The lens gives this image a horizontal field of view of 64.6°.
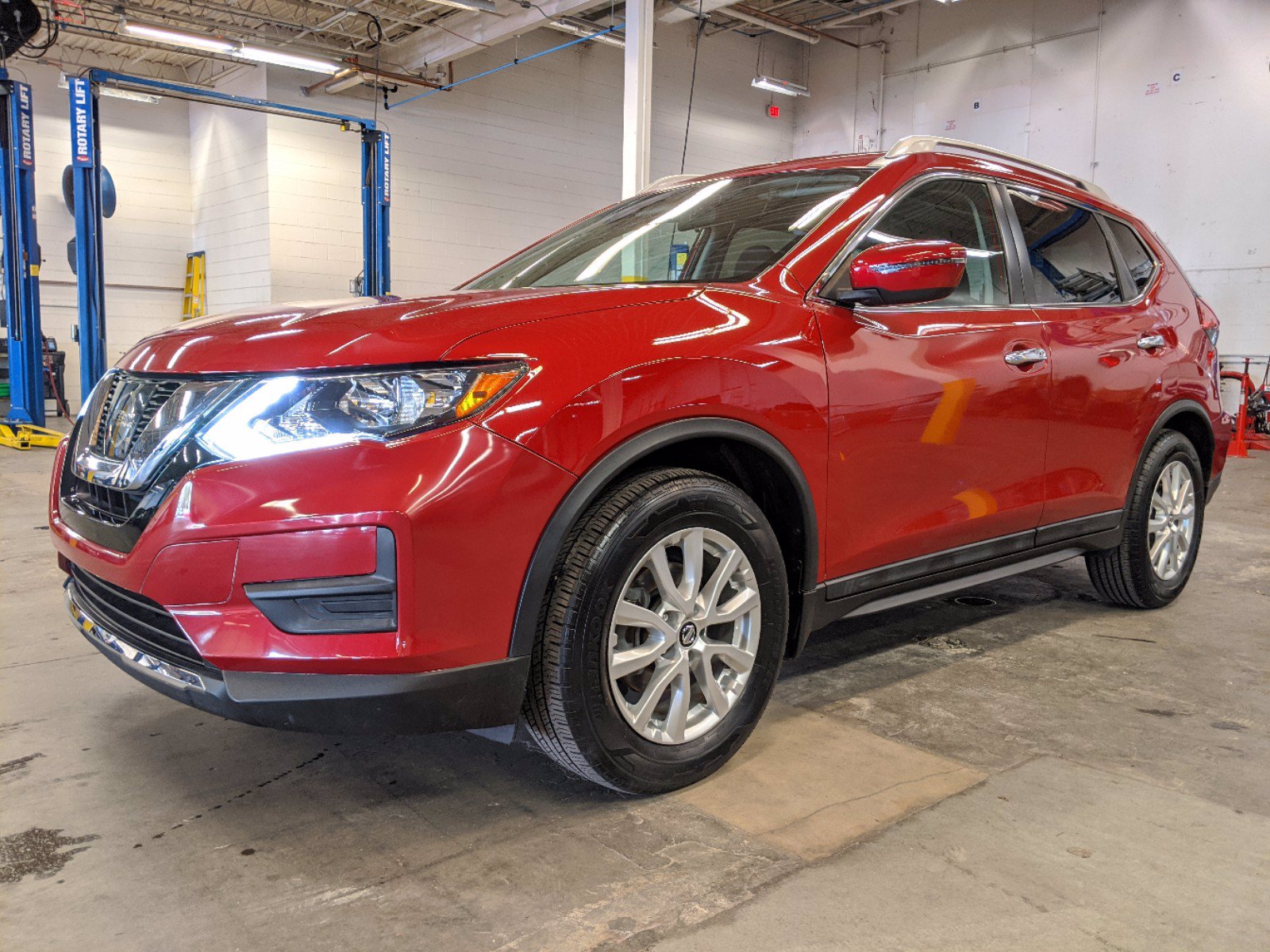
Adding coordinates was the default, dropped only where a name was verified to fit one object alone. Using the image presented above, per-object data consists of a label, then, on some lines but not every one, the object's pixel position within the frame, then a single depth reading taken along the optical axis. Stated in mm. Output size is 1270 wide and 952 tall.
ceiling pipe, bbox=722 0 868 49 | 14445
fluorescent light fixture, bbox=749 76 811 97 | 15575
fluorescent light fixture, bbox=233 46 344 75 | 11594
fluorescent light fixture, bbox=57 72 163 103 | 13078
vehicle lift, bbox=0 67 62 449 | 9312
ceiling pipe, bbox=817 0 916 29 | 14427
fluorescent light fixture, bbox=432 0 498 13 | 11797
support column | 8664
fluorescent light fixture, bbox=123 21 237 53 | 11281
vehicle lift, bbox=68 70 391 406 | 9008
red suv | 1692
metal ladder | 15258
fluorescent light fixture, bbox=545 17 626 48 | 13492
